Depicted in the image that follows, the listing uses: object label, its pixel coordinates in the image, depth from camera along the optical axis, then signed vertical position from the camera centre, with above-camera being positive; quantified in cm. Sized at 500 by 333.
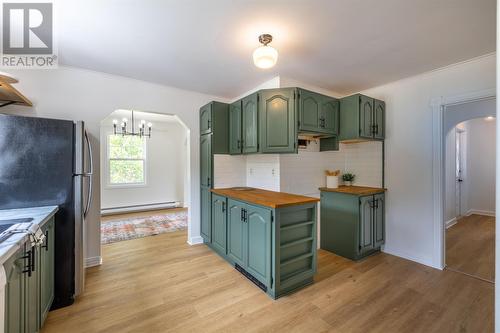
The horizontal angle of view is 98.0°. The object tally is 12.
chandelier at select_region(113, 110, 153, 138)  518 +88
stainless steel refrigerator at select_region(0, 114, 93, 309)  175 -10
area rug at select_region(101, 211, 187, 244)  385 -124
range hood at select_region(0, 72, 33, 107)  180 +69
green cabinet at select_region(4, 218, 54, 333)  114 -76
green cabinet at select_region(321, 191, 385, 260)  285 -81
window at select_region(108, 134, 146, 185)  541 +13
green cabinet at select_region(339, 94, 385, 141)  287 +65
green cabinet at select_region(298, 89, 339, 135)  266 +68
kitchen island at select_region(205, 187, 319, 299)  209 -77
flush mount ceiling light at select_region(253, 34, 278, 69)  183 +93
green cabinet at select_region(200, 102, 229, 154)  318 +60
